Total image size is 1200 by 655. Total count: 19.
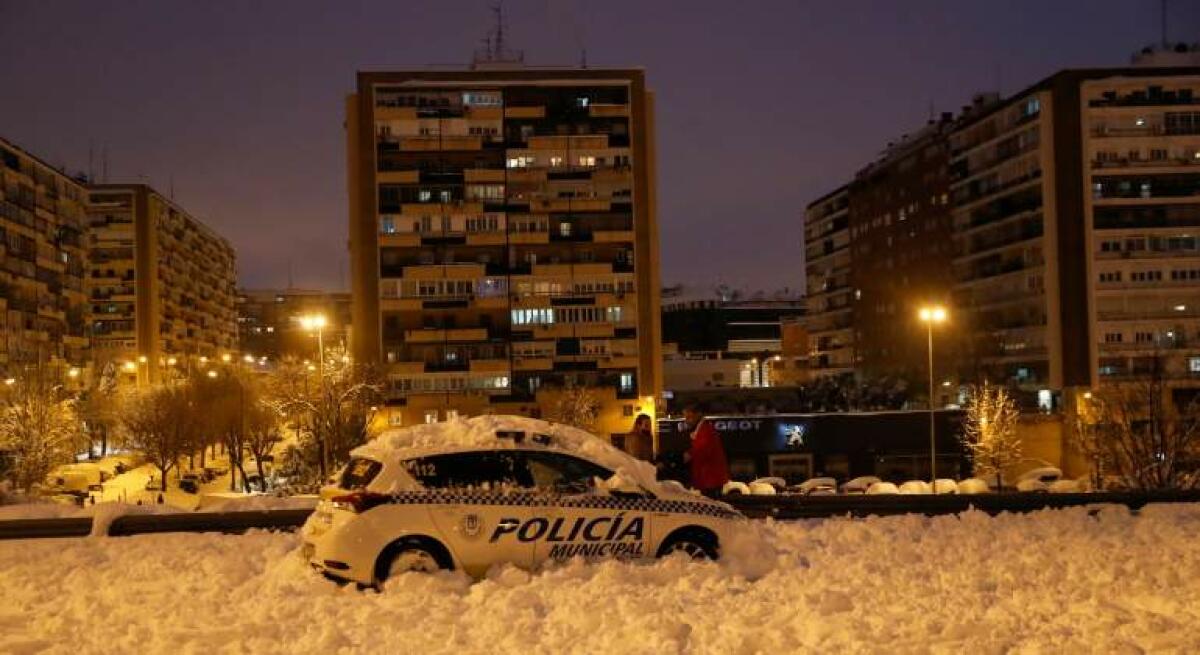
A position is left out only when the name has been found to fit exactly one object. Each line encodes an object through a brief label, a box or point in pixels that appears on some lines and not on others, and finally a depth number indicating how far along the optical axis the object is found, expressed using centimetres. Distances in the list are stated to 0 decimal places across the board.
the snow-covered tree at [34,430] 5647
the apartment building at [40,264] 8594
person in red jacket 1388
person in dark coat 1545
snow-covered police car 998
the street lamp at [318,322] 3898
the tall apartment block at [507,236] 7169
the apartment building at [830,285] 11256
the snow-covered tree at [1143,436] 3719
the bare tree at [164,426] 6538
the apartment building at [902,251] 9156
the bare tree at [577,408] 6531
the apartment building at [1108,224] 7512
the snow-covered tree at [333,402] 5047
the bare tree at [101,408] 8376
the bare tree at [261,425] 6812
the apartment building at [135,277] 11681
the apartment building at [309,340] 15938
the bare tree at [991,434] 5694
